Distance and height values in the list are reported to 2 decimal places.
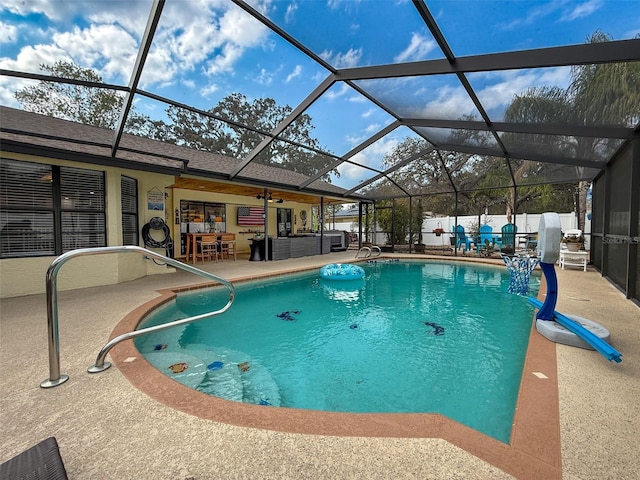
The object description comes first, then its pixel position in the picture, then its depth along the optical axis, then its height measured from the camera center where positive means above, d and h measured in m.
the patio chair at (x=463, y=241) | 12.99 -0.50
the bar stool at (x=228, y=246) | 10.51 -0.58
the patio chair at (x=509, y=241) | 10.89 -0.46
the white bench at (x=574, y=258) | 7.84 -0.79
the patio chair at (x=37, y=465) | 1.28 -1.06
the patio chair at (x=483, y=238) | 12.13 -0.38
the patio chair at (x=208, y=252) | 9.70 -0.73
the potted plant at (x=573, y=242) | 8.24 -0.37
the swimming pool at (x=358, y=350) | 2.62 -1.45
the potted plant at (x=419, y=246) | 13.62 -0.75
